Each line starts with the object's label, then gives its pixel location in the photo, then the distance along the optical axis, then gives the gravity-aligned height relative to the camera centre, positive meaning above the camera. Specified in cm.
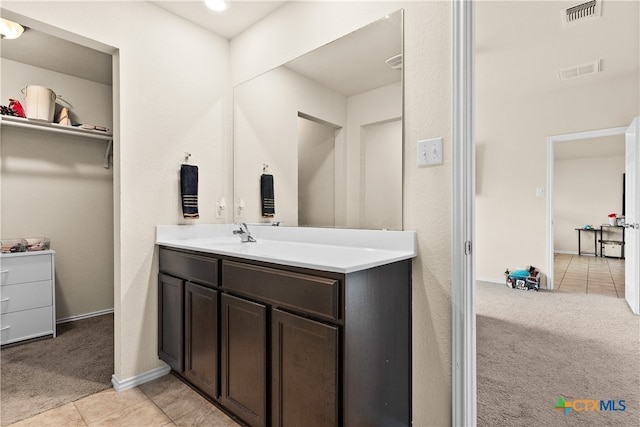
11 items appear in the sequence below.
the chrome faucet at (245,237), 215 -16
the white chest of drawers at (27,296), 260 -69
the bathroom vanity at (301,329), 117 -50
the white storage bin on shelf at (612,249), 699 -81
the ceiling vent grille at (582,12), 247 +160
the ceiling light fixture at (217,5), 208 +137
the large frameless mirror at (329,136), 166 +49
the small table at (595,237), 735 -57
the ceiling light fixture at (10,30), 220 +129
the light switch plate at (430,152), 145 +28
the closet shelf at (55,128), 262 +75
